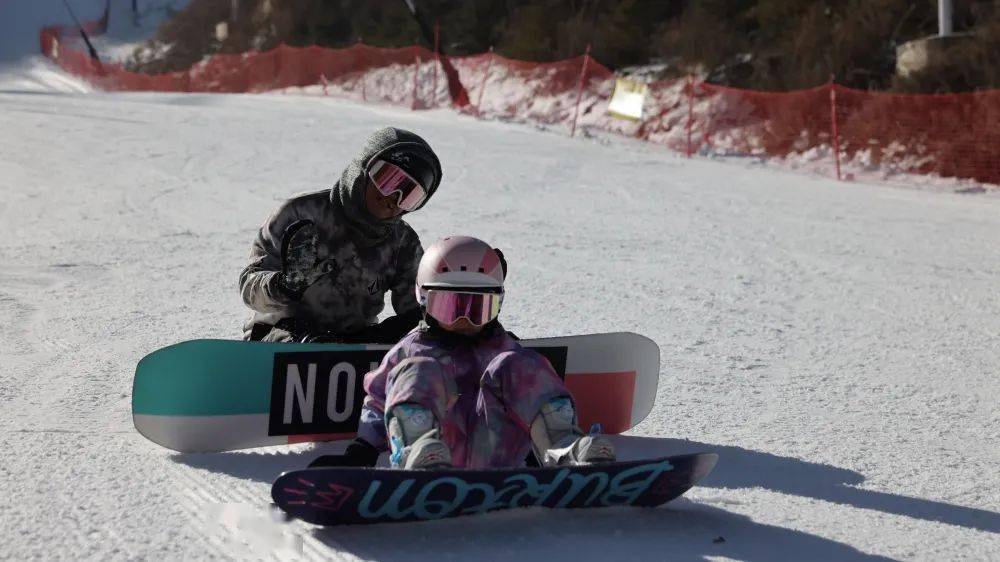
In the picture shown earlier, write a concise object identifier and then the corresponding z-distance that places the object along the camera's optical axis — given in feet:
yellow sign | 61.39
